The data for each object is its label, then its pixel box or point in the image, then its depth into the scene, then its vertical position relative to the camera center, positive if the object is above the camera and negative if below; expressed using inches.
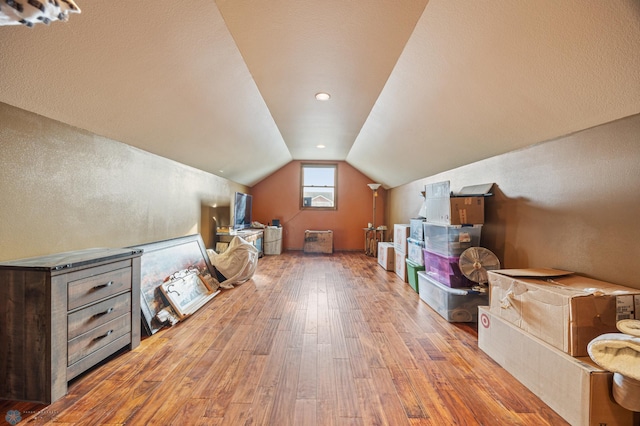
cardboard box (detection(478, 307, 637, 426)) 46.6 -34.6
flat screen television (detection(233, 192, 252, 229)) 197.3 +2.1
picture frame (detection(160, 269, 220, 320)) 98.1 -34.3
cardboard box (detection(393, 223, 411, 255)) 161.6 -14.3
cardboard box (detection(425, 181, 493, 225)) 100.8 +3.6
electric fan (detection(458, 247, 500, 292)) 94.8 -18.1
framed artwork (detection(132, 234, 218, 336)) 88.4 -24.3
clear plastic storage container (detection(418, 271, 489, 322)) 97.3 -34.3
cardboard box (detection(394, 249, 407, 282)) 158.6 -33.3
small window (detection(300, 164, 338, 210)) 272.2 +30.8
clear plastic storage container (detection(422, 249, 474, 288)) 102.4 -24.0
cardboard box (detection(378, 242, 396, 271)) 185.6 -31.2
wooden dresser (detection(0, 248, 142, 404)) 52.5 -24.8
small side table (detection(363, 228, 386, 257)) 244.1 -24.4
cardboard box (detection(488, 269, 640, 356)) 52.5 -20.3
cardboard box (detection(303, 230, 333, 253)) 251.0 -27.7
